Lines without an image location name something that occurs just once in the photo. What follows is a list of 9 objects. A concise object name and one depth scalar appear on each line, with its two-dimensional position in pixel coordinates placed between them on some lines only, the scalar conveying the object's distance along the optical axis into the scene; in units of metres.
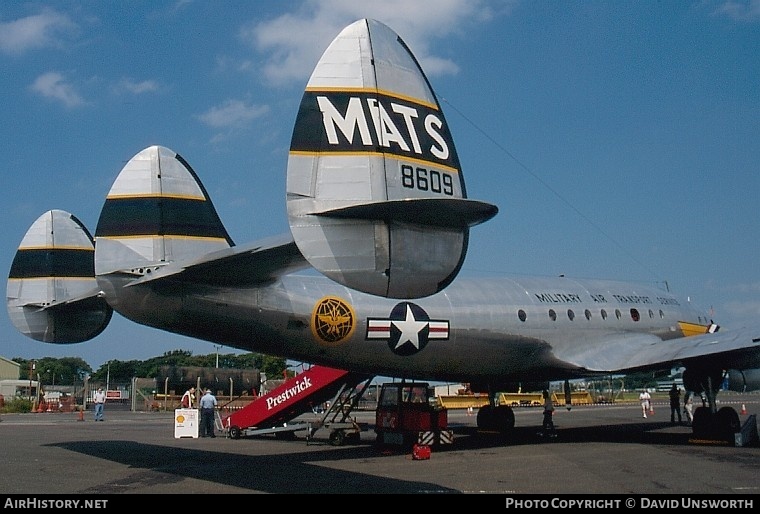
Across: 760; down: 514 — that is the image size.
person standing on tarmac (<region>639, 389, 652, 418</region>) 34.08
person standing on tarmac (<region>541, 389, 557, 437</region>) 20.73
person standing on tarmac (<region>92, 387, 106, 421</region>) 32.66
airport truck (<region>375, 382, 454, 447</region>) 17.19
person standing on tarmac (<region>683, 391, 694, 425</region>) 27.50
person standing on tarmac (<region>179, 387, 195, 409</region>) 27.80
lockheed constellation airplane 8.23
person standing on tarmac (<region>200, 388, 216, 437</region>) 23.33
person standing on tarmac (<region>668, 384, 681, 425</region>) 27.30
